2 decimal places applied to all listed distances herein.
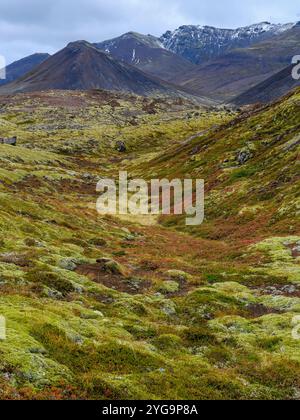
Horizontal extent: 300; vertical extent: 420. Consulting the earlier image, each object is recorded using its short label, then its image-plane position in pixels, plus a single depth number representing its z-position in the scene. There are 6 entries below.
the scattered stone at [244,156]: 101.50
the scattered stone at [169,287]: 38.11
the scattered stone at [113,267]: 41.31
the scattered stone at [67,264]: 39.56
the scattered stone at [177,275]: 42.46
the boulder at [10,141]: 169.80
